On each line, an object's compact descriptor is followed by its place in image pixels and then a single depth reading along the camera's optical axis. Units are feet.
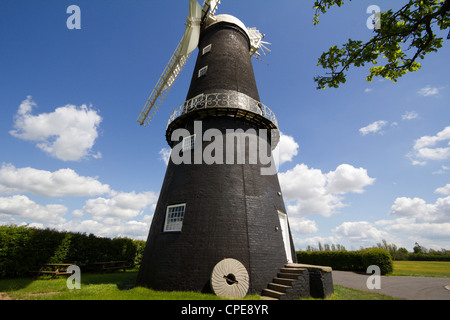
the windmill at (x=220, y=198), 26.30
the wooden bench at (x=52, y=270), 39.08
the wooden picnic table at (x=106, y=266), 47.78
